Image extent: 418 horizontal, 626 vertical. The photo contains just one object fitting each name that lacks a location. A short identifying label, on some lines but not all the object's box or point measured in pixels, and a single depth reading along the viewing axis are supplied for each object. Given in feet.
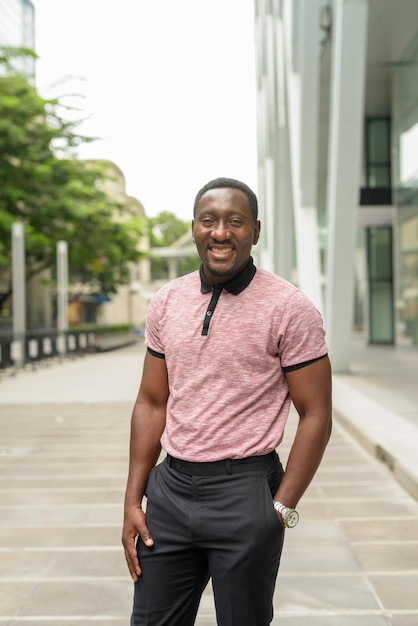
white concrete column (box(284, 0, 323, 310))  61.41
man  6.85
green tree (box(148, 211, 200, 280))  319.68
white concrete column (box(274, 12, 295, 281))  100.58
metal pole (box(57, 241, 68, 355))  78.43
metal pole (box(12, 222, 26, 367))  63.05
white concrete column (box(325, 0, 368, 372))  46.14
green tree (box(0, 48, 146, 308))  74.90
